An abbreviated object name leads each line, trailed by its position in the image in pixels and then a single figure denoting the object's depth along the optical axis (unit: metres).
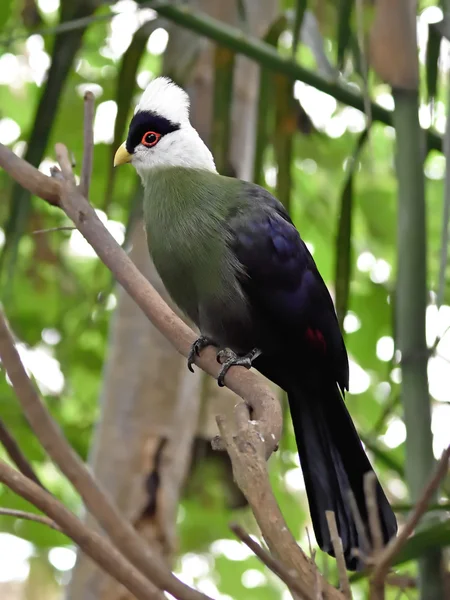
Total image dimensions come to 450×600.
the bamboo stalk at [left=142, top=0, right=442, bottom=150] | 5.45
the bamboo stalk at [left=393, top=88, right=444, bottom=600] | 5.36
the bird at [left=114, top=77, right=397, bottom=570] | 5.44
